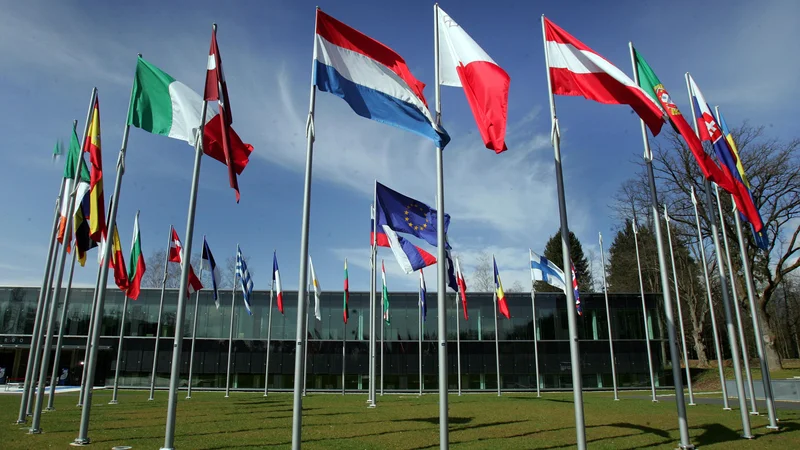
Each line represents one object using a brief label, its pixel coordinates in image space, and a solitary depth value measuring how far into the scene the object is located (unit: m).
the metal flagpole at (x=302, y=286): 9.69
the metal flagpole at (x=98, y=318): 13.17
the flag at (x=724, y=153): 14.22
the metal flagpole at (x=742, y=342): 16.03
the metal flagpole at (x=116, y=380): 27.16
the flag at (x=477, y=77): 10.52
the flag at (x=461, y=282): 35.45
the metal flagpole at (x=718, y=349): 21.62
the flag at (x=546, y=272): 29.45
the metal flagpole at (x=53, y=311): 15.09
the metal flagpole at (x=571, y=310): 9.92
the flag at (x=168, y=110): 13.80
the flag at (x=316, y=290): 34.38
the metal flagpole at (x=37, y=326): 17.52
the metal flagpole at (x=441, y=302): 9.49
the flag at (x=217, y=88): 12.69
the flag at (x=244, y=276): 32.38
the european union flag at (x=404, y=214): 16.94
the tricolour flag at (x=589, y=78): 10.98
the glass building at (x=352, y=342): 45.84
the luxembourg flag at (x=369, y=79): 11.02
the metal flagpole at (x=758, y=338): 15.75
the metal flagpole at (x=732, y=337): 14.62
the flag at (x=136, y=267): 22.61
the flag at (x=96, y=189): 15.56
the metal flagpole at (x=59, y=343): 17.94
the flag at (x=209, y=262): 28.32
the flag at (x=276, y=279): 34.16
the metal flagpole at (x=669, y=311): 11.91
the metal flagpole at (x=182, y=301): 11.51
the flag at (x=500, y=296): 33.22
